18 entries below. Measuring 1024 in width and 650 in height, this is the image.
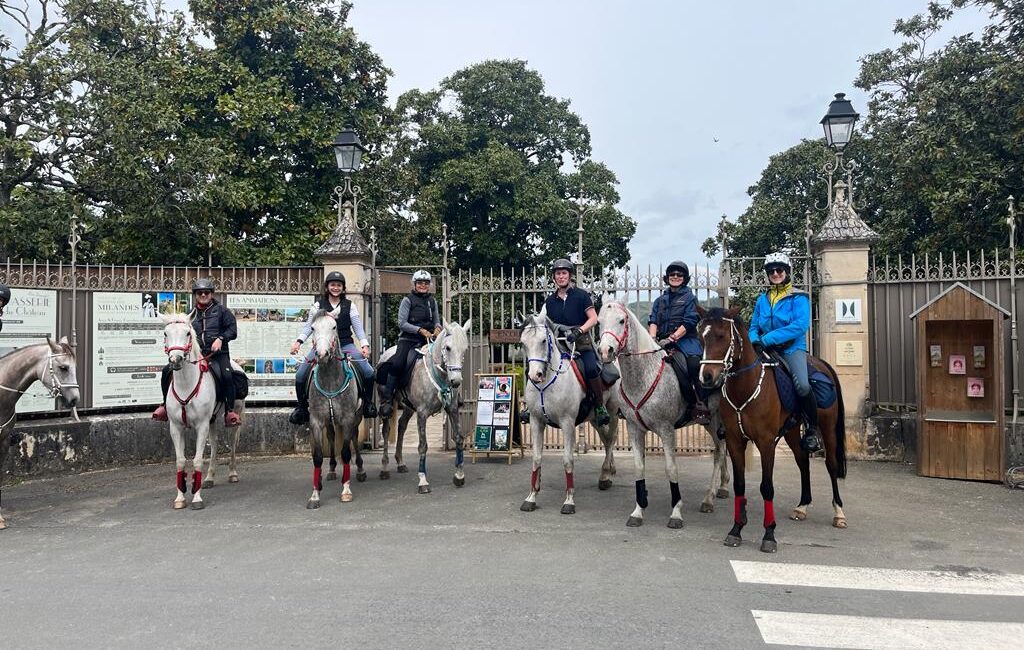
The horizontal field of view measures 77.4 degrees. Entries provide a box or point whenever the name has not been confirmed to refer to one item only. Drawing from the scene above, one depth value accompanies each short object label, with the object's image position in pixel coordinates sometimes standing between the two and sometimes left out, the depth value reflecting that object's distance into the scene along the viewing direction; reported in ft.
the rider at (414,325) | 29.53
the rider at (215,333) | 26.91
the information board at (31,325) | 29.86
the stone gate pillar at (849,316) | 32.17
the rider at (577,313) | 24.95
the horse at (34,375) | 23.17
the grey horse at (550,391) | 22.85
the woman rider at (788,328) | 21.02
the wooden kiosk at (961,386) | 27.63
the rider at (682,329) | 23.29
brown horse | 19.08
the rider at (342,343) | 26.55
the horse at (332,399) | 24.34
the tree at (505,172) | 80.94
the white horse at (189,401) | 24.41
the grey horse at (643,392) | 21.81
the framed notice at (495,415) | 33.30
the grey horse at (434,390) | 26.78
